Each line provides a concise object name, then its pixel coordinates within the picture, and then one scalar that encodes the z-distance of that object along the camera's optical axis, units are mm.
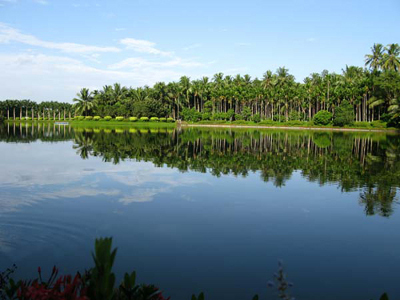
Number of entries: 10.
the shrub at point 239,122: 84812
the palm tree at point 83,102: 97562
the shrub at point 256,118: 84875
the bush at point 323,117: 74312
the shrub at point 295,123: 79688
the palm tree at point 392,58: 77375
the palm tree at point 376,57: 79938
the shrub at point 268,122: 82825
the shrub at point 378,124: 68888
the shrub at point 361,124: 71938
